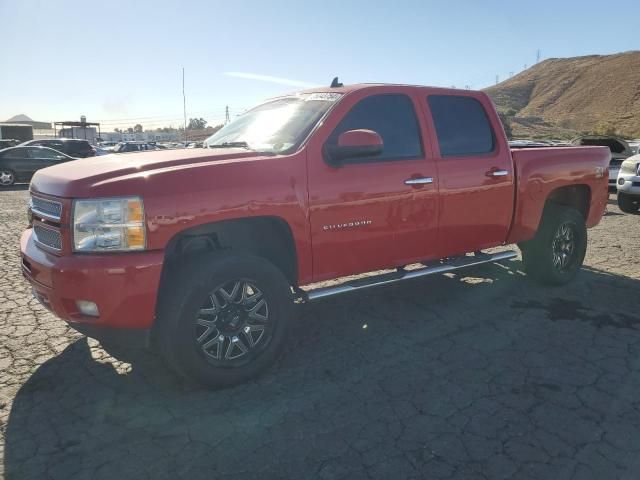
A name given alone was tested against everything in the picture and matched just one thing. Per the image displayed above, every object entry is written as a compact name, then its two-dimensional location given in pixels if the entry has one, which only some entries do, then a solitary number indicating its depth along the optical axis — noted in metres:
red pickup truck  3.06
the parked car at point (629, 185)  10.23
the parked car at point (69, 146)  22.94
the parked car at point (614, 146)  13.49
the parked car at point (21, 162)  18.20
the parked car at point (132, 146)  32.36
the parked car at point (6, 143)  28.36
